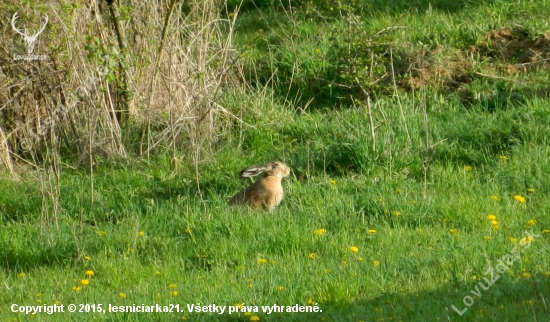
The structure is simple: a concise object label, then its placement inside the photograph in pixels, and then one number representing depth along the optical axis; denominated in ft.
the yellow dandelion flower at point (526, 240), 46.16
